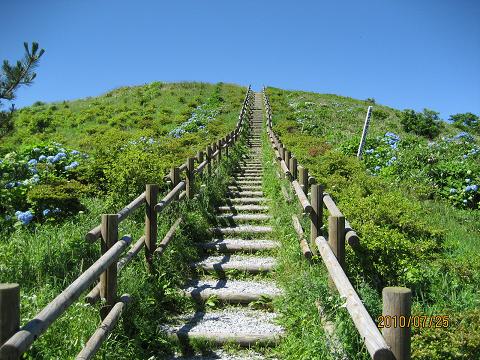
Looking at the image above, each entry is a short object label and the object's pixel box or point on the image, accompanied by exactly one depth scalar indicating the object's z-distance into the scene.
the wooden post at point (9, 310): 2.49
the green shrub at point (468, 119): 37.54
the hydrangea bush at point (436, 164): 10.93
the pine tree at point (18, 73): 6.54
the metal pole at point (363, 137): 13.17
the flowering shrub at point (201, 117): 23.25
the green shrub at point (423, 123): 24.38
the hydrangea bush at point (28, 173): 7.64
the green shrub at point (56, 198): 7.57
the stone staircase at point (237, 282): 5.01
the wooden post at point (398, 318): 2.47
